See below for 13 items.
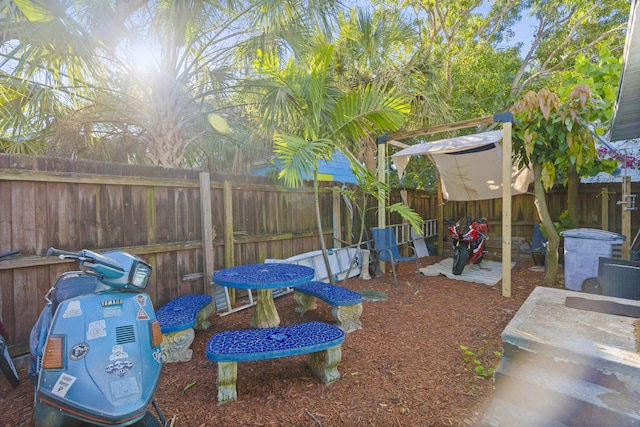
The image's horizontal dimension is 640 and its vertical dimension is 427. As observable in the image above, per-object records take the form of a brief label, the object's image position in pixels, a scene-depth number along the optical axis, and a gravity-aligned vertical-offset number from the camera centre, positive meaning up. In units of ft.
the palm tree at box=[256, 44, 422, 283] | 10.33 +3.58
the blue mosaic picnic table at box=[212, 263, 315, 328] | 7.73 -1.94
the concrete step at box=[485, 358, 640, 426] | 4.80 -3.40
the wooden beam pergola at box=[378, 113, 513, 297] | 12.53 +0.60
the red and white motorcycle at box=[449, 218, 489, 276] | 16.37 -2.22
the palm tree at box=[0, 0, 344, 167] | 8.56 +5.17
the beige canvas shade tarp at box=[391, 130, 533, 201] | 15.17 +2.23
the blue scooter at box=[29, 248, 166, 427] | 4.03 -2.05
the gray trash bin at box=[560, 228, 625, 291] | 12.50 -2.20
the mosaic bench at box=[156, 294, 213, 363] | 7.38 -2.91
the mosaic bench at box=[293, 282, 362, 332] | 9.01 -2.91
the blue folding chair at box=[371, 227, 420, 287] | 15.17 -2.16
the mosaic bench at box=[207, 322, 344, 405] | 5.78 -2.81
